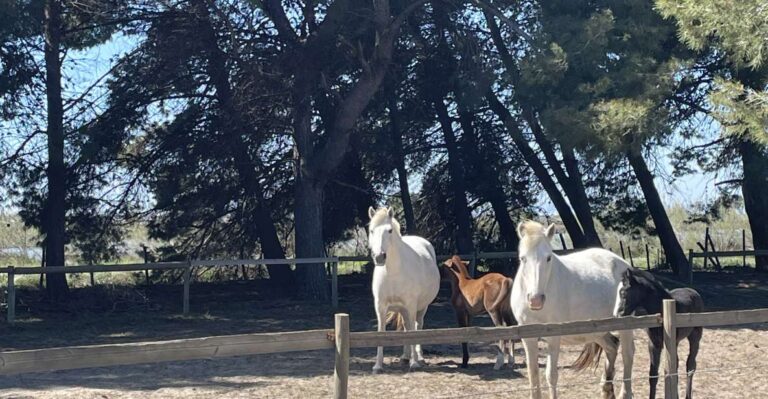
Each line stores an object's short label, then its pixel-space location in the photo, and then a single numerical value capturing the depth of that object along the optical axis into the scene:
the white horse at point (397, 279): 10.80
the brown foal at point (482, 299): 10.52
